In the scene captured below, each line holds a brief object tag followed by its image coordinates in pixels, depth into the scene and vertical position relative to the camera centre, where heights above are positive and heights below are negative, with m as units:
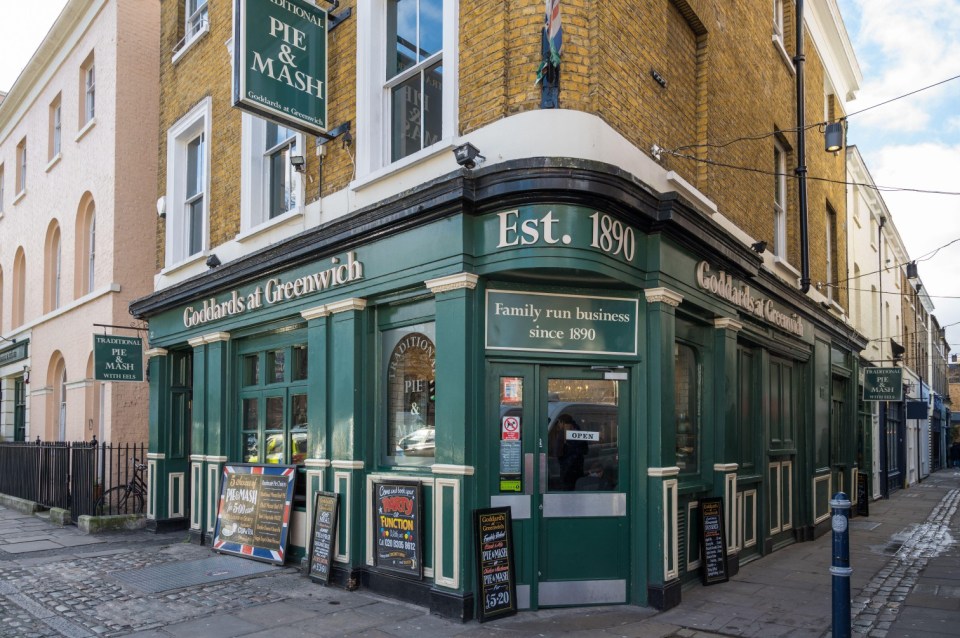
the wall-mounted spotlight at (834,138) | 11.48 +3.48
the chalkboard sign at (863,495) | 15.58 -2.46
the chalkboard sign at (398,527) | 7.45 -1.52
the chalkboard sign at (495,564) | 6.77 -1.69
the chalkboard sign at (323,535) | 8.30 -1.75
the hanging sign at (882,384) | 17.69 -0.26
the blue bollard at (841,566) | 5.29 -1.32
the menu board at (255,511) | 9.35 -1.74
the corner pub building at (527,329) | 7.08 +0.48
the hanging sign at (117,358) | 12.63 +0.25
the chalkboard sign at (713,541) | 8.52 -1.87
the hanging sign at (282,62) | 8.23 +3.44
